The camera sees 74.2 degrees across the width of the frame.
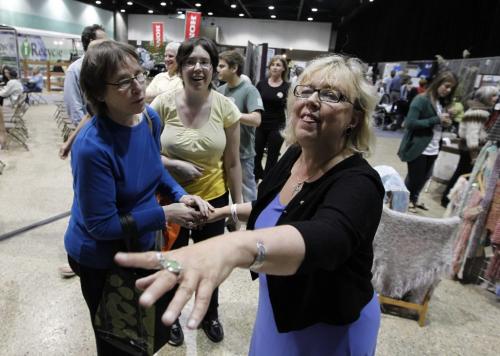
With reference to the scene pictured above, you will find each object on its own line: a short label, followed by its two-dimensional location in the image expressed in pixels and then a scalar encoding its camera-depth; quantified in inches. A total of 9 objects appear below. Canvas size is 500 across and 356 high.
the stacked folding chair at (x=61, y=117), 256.2
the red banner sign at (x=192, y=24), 194.1
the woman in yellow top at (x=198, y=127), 63.7
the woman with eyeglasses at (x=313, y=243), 19.3
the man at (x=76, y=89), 105.8
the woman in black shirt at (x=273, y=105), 152.7
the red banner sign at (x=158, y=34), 301.3
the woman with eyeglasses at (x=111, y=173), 41.2
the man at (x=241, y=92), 112.0
